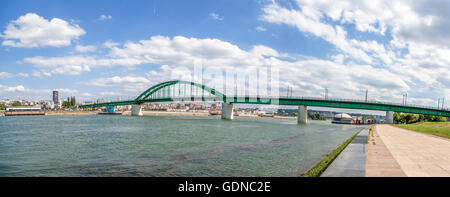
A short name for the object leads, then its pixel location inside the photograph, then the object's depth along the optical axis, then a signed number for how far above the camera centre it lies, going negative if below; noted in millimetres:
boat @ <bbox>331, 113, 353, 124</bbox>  118062 -8093
